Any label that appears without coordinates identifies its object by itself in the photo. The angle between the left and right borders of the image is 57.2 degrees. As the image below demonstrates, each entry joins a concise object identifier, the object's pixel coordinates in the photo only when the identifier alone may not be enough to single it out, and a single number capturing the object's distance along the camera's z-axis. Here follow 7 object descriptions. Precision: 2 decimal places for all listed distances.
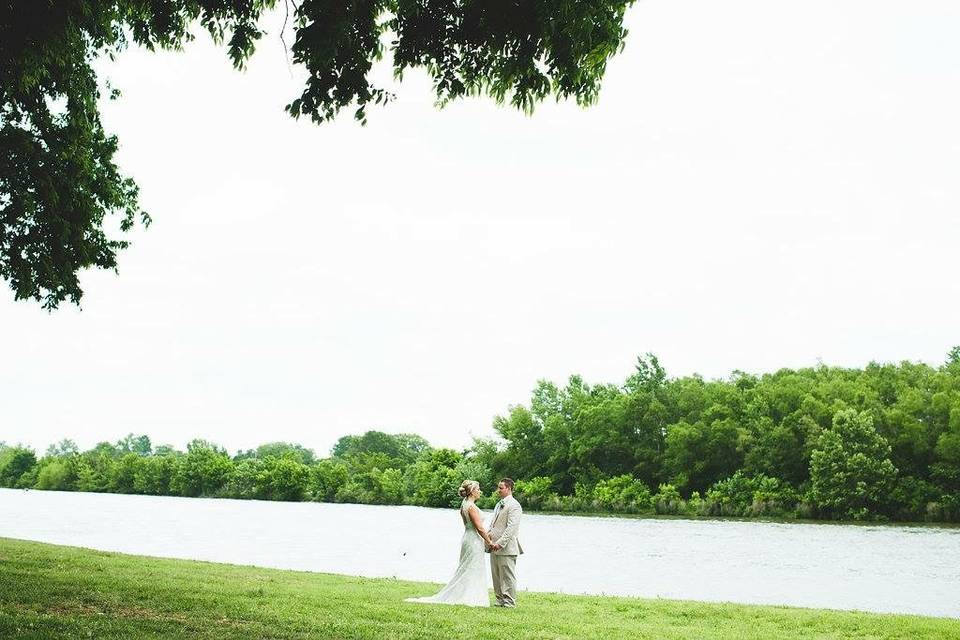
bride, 17.73
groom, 17.38
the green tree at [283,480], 127.44
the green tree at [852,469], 79.00
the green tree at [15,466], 179.00
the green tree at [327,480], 126.75
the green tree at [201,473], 141.62
